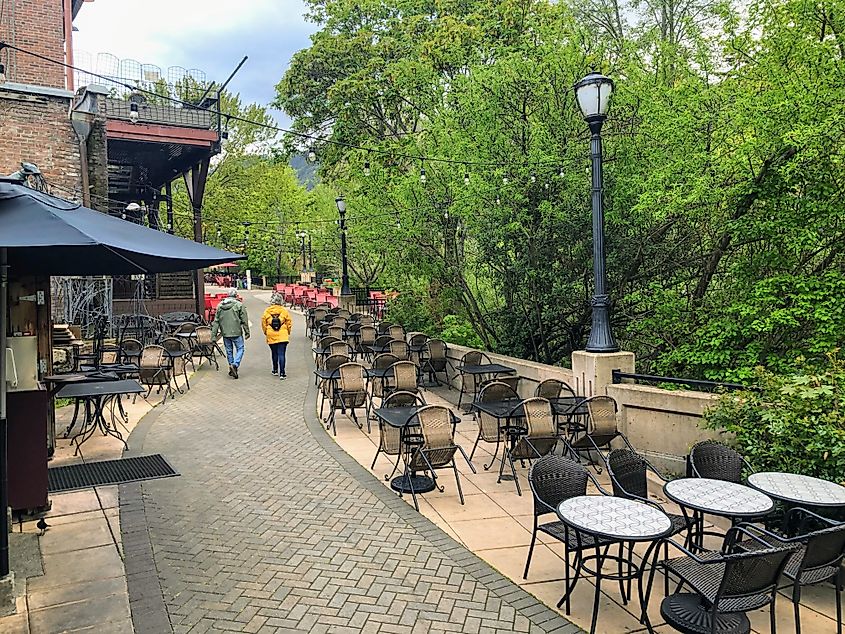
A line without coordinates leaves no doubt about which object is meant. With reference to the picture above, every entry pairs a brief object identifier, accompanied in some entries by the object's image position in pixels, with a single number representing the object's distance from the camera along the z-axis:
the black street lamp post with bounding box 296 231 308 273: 45.04
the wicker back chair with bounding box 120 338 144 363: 12.15
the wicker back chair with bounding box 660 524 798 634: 3.30
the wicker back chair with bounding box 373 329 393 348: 12.75
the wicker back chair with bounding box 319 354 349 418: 10.12
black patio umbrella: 3.69
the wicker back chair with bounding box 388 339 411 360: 11.95
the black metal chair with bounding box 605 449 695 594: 4.71
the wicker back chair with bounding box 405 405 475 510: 6.42
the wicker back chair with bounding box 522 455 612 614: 4.54
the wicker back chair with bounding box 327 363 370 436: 9.12
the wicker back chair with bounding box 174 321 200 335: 14.54
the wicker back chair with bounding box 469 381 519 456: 7.65
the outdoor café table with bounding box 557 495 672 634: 3.79
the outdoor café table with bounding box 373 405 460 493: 6.58
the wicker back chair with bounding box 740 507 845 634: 3.53
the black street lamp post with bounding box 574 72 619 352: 7.32
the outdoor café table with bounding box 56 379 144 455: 7.25
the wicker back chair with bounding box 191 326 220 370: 14.41
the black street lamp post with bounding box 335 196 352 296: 20.06
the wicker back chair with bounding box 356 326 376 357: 13.24
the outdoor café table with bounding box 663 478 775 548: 4.07
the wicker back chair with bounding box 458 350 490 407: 10.79
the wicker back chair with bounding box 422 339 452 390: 12.33
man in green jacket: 13.05
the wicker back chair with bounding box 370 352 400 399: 10.44
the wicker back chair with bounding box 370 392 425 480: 6.99
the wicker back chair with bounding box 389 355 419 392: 9.27
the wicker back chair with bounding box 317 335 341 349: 12.34
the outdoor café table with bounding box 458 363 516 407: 9.79
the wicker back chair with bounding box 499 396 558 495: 6.64
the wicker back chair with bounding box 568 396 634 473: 6.79
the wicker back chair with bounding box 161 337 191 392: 12.27
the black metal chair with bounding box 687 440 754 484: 4.95
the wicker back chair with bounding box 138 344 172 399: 10.57
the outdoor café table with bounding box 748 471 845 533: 4.26
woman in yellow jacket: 13.03
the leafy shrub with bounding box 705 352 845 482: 4.87
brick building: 14.23
